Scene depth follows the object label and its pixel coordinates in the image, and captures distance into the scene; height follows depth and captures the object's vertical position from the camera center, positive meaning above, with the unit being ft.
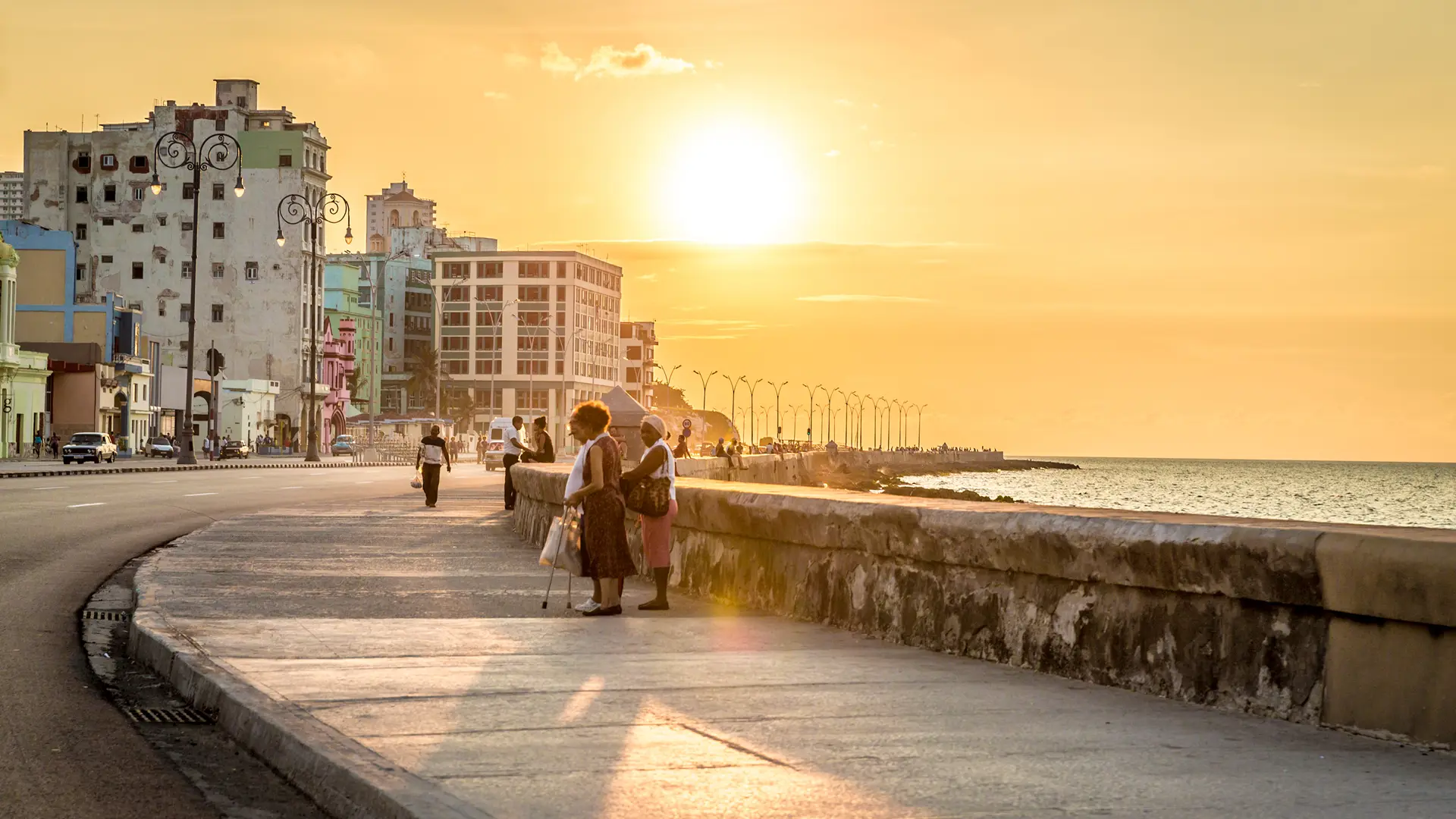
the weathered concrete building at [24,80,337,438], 449.89 +50.19
